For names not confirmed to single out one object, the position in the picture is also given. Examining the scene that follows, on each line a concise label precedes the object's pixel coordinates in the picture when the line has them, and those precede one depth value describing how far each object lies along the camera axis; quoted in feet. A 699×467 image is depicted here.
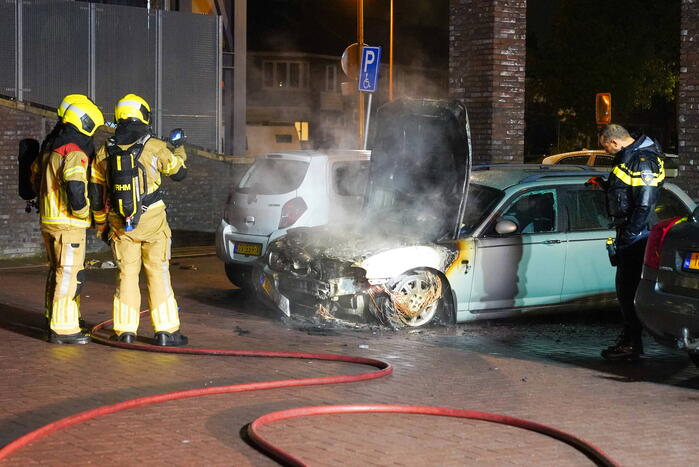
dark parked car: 23.94
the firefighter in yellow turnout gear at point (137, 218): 27.84
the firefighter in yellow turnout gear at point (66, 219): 28.91
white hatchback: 37.52
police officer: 27.40
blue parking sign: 58.75
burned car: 31.37
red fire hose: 18.26
